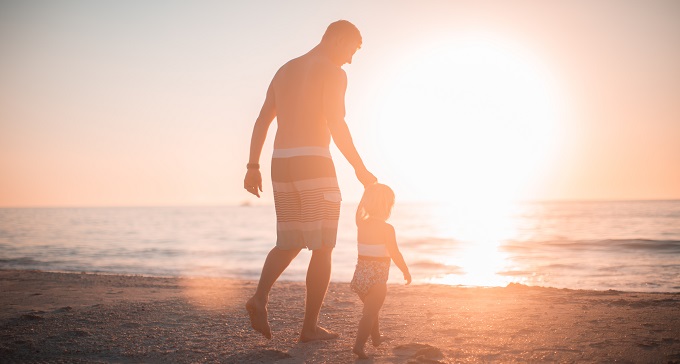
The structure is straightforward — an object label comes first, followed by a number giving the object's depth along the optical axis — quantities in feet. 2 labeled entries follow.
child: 11.89
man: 12.13
